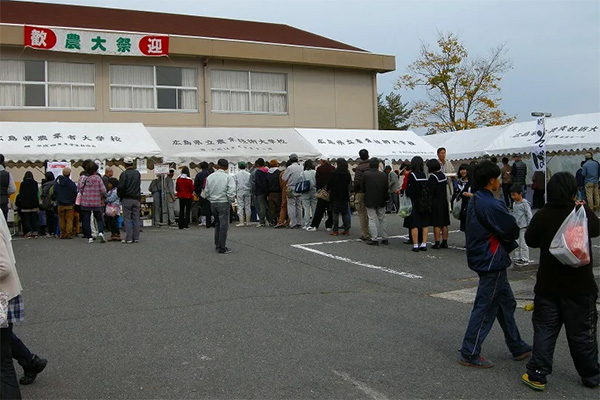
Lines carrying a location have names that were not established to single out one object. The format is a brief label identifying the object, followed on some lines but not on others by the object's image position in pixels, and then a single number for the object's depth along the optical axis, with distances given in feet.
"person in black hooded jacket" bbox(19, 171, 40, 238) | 49.08
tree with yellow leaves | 130.11
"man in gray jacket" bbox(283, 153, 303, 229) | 49.57
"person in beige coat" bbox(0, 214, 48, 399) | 12.85
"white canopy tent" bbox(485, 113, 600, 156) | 64.03
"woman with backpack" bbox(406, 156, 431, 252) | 37.47
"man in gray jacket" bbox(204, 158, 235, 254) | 37.24
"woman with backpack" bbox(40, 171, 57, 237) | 48.67
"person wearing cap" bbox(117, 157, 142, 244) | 42.27
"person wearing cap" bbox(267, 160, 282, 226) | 52.01
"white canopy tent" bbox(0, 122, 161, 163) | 52.54
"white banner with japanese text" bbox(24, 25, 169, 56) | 66.85
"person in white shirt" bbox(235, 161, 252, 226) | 53.93
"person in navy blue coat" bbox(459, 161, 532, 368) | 16.57
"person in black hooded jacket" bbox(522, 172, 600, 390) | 15.16
